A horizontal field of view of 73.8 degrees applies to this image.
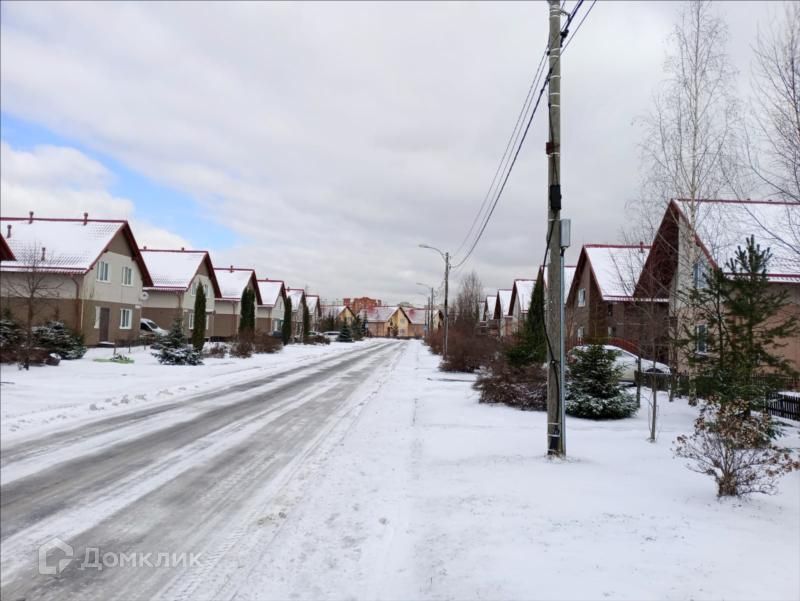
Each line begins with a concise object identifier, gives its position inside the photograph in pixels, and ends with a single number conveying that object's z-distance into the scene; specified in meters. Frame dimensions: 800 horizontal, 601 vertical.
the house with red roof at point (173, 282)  40.22
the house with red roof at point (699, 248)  14.44
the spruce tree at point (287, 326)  50.00
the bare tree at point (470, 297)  61.11
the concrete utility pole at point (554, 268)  7.90
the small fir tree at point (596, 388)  12.17
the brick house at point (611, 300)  15.54
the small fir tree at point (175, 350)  23.19
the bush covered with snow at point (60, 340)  18.06
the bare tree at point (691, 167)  15.45
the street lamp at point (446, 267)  33.37
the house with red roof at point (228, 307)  49.50
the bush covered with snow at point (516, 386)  13.28
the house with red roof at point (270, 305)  59.26
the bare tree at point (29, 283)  19.11
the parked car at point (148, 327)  36.42
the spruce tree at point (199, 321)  31.66
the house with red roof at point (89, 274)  26.61
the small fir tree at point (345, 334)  68.69
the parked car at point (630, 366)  20.19
